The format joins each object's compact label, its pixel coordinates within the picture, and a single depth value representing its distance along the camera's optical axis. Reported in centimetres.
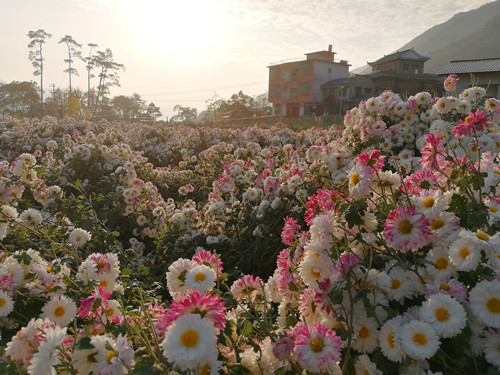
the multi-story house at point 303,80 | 4453
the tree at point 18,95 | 6806
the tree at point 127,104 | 9638
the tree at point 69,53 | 5250
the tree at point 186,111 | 11595
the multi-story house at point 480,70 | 2869
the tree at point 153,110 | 11168
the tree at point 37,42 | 4925
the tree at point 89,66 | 5682
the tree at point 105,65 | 5744
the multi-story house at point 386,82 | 3947
